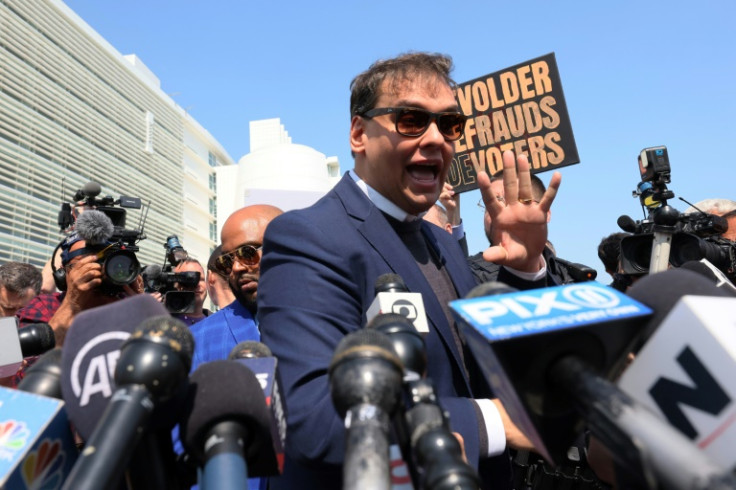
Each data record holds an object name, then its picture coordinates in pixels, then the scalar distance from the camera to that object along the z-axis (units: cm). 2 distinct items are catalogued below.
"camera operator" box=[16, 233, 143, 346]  280
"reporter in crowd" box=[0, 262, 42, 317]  421
